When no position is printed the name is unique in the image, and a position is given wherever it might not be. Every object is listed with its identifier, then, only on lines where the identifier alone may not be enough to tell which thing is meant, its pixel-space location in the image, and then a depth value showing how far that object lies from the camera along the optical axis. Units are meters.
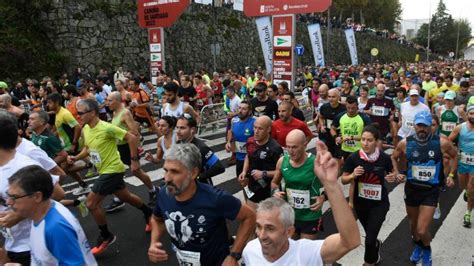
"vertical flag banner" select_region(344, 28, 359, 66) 29.91
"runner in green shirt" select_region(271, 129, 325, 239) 4.05
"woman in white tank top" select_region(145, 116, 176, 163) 5.46
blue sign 17.52
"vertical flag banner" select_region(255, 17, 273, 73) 14.73
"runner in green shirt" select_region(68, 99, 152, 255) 5.02
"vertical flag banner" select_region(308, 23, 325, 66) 19.03
